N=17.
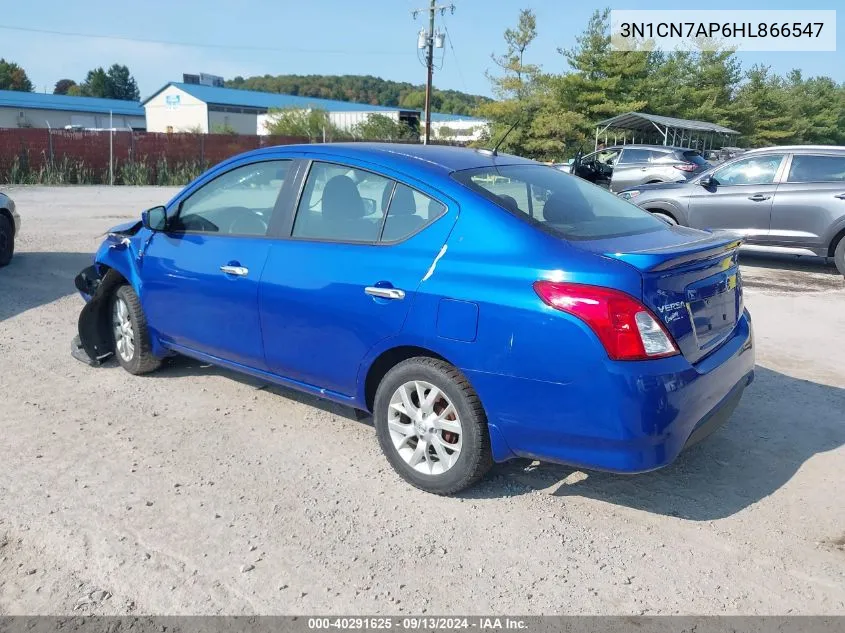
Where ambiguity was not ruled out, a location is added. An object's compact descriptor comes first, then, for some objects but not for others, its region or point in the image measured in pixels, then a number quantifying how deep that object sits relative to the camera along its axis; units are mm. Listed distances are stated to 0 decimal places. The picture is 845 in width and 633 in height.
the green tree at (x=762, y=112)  54969
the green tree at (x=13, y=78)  100694
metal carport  33719
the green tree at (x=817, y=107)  63688
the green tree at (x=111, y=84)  115438
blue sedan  3055
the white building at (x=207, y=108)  62281
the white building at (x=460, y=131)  46750
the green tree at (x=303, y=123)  42656
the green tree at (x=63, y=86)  120481
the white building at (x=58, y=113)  60500
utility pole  36344
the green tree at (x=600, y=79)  43594
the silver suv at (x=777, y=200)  9570
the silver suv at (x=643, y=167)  17328
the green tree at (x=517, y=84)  44156
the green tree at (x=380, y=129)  41469
